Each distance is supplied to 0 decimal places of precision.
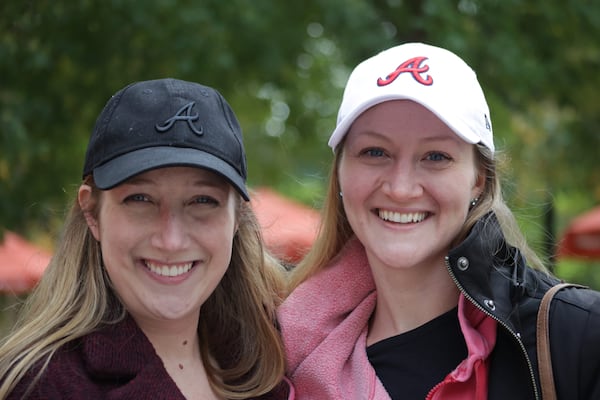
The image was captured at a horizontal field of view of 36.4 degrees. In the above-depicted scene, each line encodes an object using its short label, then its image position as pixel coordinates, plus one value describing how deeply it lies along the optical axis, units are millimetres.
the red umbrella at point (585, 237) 10469
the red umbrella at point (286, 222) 3971
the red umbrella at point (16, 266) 8671
